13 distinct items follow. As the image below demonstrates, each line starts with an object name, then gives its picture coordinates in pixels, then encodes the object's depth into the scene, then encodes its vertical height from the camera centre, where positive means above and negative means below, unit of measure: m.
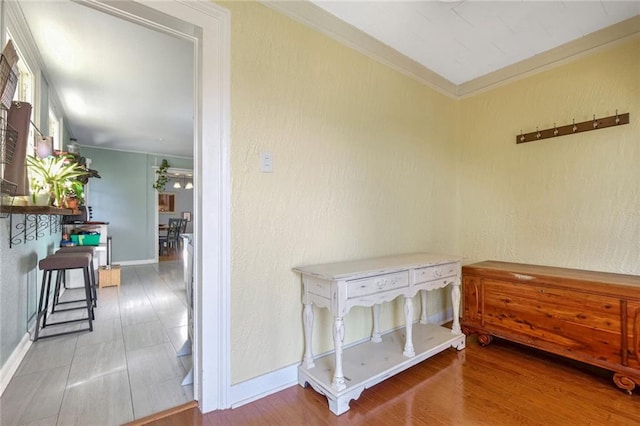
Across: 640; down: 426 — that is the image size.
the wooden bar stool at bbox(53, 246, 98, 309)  2.95 -0.40
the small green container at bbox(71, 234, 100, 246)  3.92 -0.36
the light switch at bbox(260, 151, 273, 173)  1.69 +0.31
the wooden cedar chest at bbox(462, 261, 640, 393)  1.70 -0.68
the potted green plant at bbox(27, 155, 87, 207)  2.19 +0.30
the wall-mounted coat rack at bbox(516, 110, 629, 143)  2.09 +0.68
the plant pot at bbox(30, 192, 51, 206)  2.19 +0.12
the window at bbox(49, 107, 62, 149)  3.38 +1.05
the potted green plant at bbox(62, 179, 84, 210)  2.46 +0.17
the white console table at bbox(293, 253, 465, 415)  1.55 -0.66
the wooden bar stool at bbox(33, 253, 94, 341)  2.38 -0.47
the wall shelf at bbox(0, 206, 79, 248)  1.73 -0.08
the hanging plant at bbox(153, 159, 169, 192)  6.16 +0.78
